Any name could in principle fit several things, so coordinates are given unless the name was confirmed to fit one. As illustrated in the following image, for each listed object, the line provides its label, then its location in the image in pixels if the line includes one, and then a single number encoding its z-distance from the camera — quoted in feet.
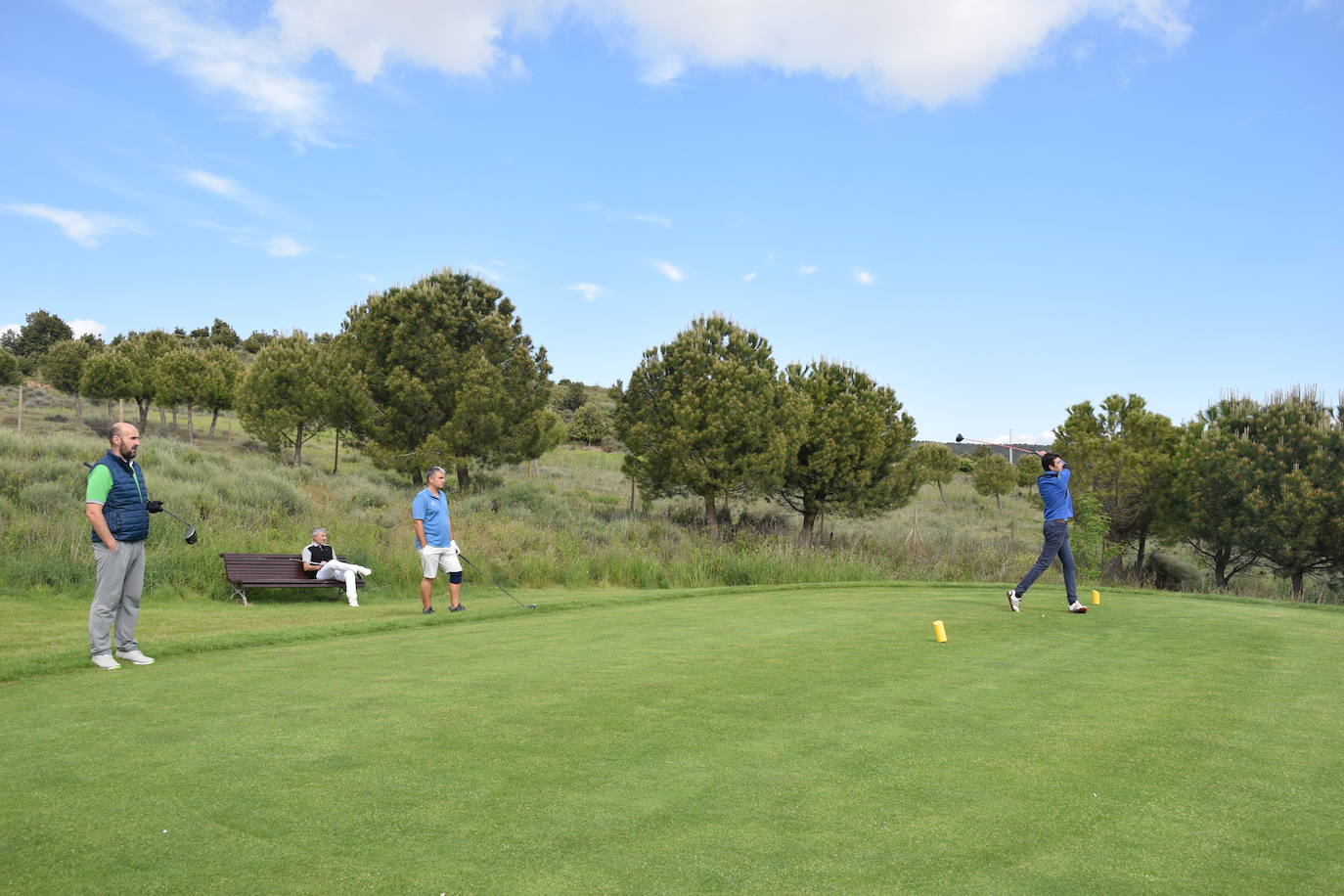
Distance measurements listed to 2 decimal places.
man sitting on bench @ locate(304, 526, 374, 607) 49.96
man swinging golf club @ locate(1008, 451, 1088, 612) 37.42
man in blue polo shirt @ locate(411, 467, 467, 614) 40.98
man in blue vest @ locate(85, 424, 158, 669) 26.13
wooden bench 48.78
